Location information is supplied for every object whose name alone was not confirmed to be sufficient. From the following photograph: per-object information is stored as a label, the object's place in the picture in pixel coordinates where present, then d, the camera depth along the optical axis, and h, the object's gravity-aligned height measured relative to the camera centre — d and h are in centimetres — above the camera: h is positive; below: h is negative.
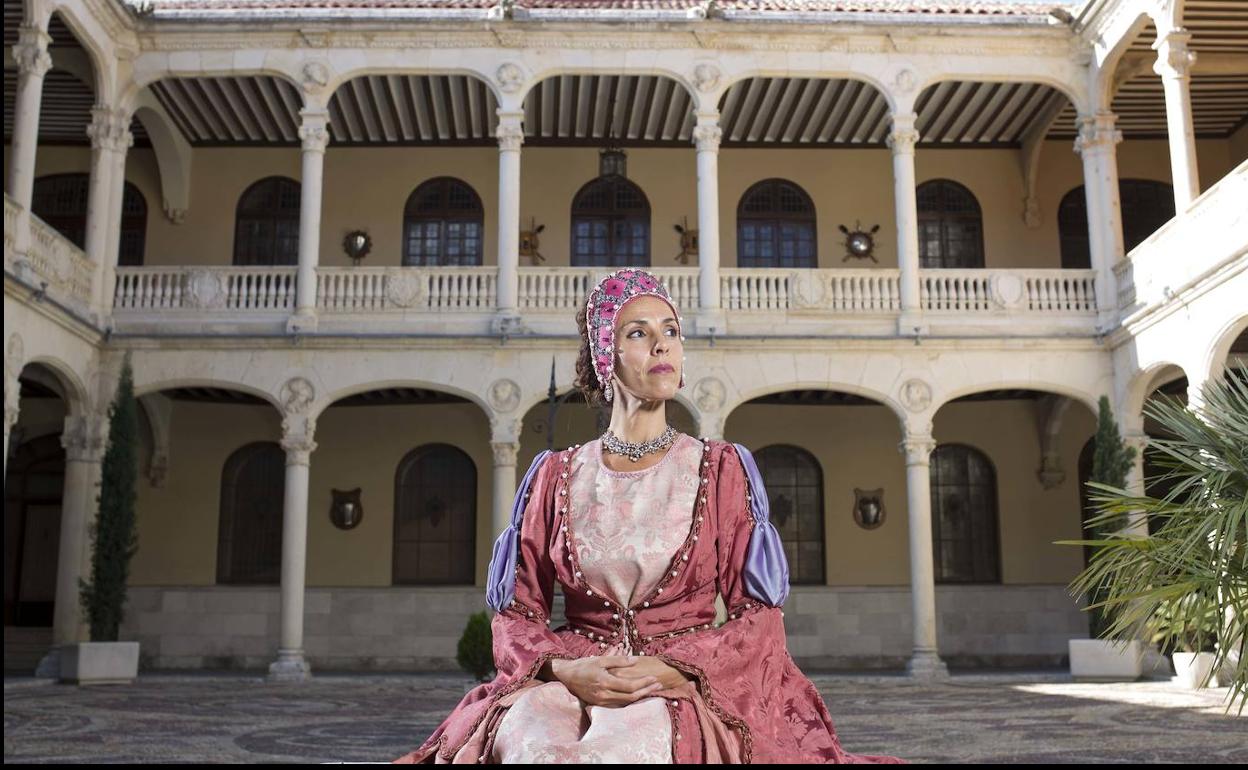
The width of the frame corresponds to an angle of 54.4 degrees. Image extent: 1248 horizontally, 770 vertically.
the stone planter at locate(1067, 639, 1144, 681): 1410 -86
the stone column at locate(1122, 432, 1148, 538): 1466 +146
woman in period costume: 287 -3
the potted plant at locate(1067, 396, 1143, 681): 1412 -65
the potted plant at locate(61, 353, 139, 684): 1409 +26
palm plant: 579 +21
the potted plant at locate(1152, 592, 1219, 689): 593 -15
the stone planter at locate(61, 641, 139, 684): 1388 -86
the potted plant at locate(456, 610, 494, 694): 1156 -59
